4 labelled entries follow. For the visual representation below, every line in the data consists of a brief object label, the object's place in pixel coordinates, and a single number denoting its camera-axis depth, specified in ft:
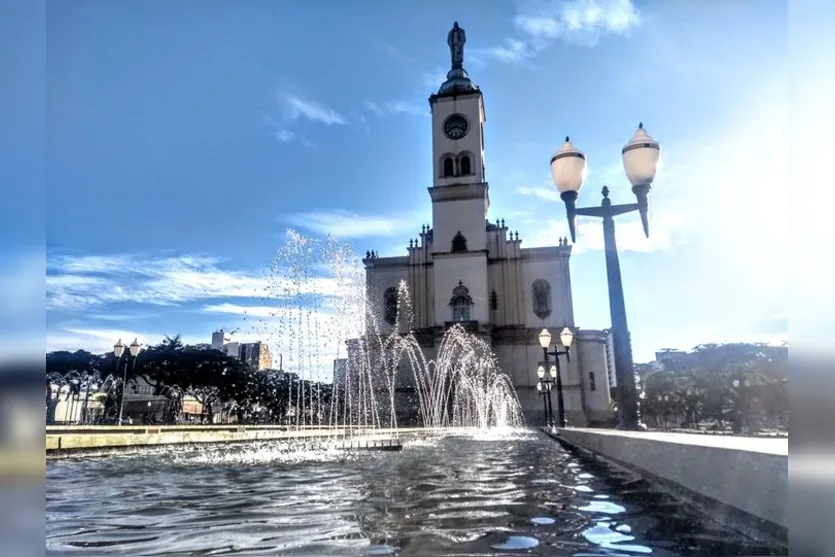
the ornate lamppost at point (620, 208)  17.40
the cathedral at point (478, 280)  142.20
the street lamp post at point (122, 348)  63.77
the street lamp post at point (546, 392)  76.47
